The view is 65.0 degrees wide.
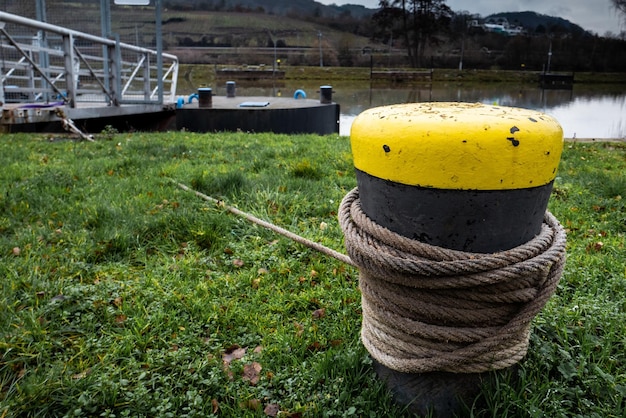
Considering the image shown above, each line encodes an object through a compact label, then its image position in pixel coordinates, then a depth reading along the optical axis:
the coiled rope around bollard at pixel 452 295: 1.41
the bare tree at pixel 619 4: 47.34
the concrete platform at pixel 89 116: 7.45
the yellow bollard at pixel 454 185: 1.34
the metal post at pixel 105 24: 9.25
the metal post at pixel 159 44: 9.41
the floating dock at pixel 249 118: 10.34
